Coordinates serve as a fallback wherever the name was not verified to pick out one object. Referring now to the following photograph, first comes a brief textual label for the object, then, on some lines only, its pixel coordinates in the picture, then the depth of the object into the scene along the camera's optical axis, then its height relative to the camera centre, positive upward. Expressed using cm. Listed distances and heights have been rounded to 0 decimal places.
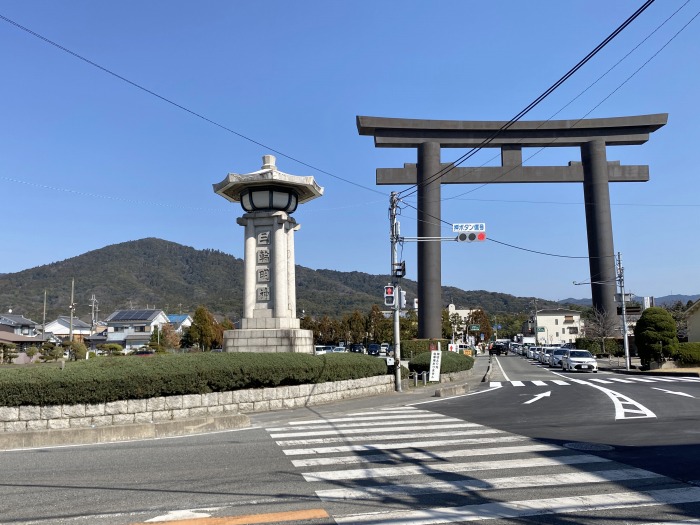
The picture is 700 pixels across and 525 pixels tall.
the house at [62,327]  11681 +174
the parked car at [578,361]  3675 -229
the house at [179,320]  11989 +291
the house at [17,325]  8312 +168
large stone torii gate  4375 +1361
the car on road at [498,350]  8052 -342
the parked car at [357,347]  7378 -238
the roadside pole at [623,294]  3869 +216
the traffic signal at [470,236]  2128 +340
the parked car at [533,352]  6306 -302
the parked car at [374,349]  5820 -208
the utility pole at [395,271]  2048 +216
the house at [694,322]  4878 +12
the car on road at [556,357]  4214 -235
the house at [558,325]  12089 +18
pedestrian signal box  2059 +124
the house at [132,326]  9806 +147
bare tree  5259 +3
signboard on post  2438 -152
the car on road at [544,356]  5252 -280
